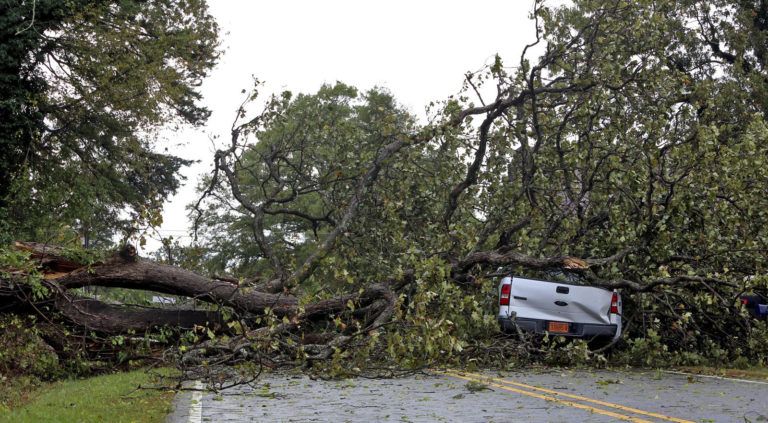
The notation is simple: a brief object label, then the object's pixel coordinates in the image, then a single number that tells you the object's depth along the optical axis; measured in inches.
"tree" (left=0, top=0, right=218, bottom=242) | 977.5
